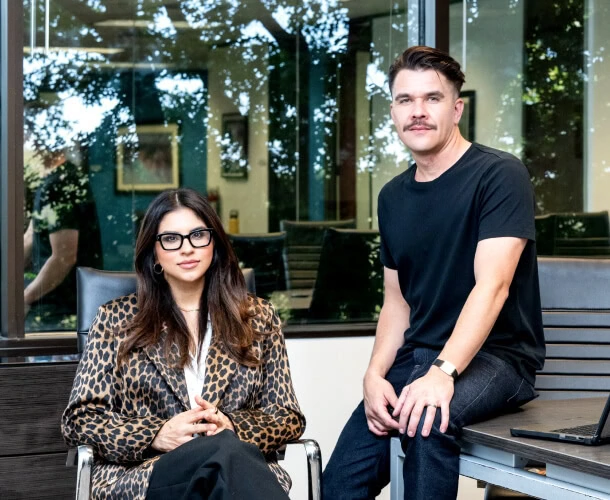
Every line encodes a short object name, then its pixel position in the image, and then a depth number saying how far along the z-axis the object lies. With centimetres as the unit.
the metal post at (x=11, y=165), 382
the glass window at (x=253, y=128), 436
